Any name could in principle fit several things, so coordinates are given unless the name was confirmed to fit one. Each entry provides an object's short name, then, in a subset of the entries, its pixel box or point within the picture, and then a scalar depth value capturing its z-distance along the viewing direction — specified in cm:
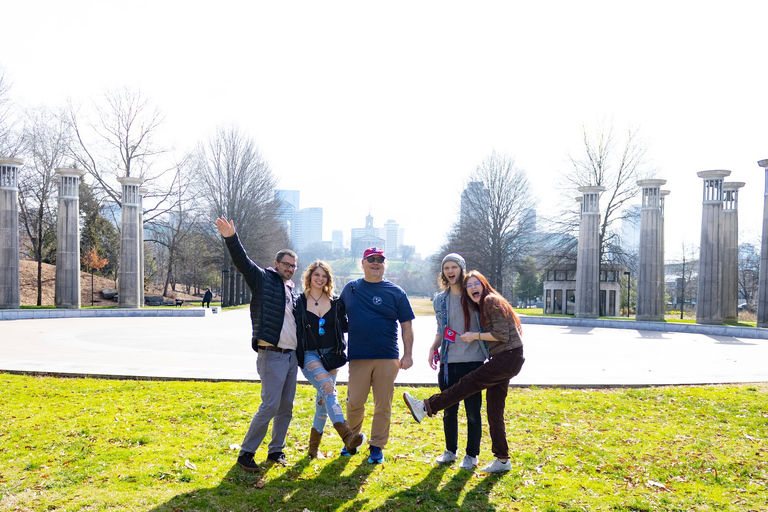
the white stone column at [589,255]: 2895
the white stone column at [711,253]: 2527
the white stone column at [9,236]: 2661
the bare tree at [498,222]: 4303
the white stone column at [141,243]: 3244
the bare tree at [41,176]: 3634
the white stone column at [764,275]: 2303
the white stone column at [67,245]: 2836
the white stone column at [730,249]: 2589
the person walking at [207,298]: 3643
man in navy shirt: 519
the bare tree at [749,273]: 4825
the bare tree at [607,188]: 3700
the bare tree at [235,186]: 4084
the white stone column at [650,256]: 2739
